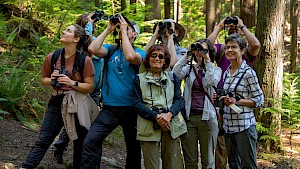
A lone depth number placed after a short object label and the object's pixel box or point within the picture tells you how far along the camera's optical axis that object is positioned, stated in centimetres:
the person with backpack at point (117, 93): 436
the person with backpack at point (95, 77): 506
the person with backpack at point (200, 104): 474
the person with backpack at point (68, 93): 442
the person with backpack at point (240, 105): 440
